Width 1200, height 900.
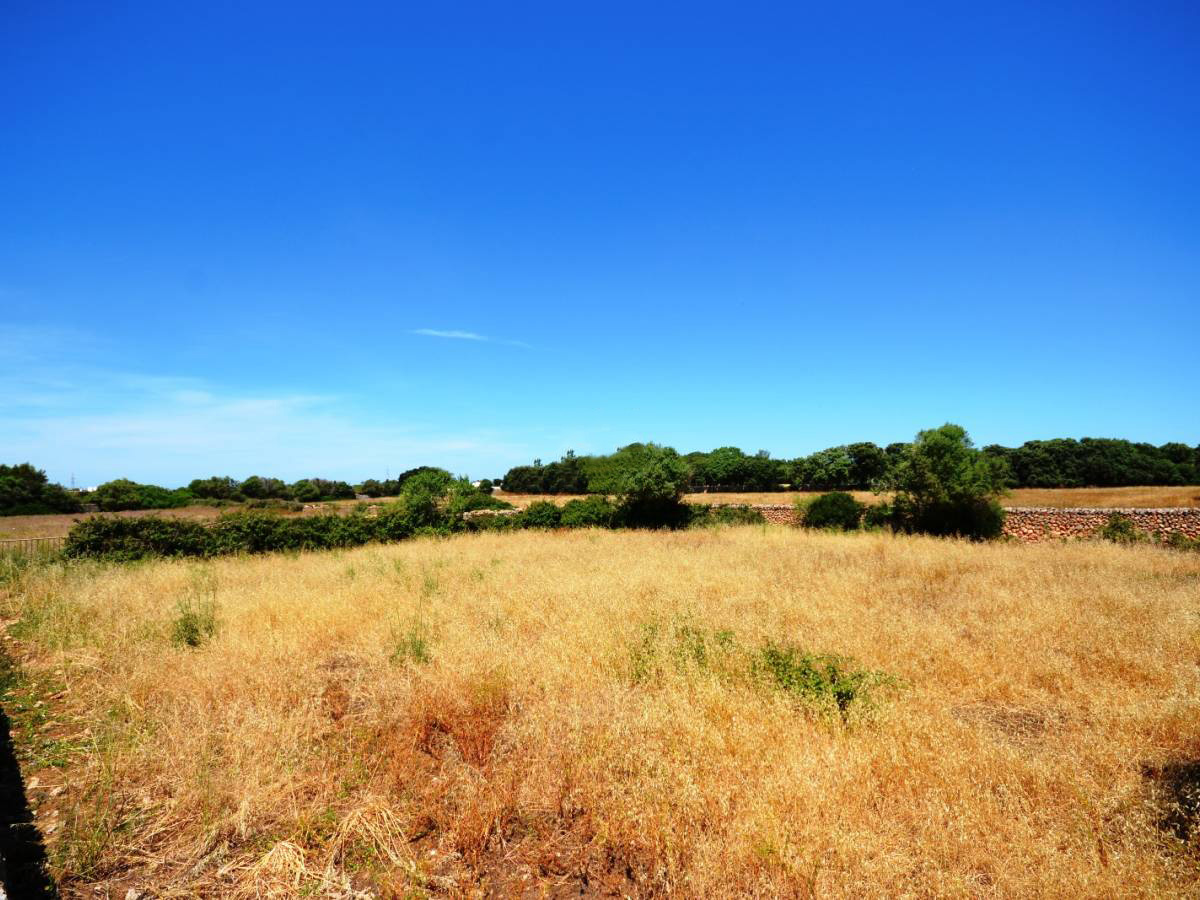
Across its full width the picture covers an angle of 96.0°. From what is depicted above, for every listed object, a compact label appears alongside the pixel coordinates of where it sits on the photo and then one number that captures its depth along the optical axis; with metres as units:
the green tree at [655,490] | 25.64
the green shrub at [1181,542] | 16.45
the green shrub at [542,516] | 25.31
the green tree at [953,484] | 20.81
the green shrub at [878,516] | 23.45
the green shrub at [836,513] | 24.27
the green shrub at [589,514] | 26.38
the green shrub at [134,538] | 15.96
